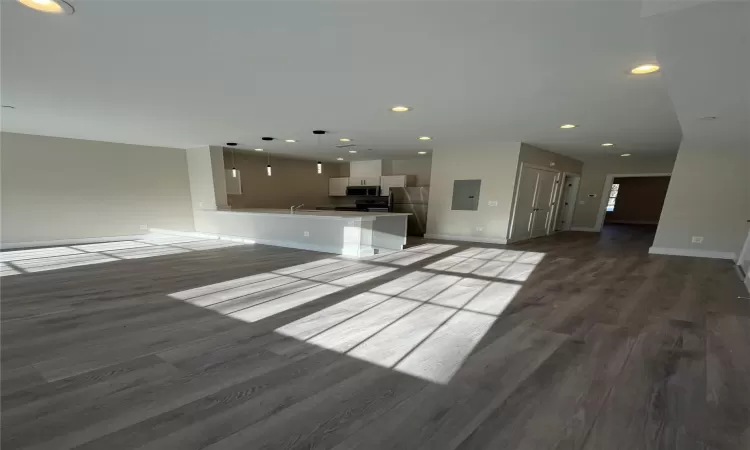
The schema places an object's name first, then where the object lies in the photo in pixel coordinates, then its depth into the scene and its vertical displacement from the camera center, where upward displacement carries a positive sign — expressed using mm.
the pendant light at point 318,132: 5645 +788
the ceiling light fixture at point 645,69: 2528 +982
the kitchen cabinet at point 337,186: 11234 -394
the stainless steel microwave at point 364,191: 10406 -486
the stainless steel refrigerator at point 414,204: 9312 -806
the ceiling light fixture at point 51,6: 1739 +917
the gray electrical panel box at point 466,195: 7516 -357
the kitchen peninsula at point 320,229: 5816 -1147
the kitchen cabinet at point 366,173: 10508 +140
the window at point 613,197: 14740 -538
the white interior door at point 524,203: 7246 -514
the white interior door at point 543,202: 8062 -513
